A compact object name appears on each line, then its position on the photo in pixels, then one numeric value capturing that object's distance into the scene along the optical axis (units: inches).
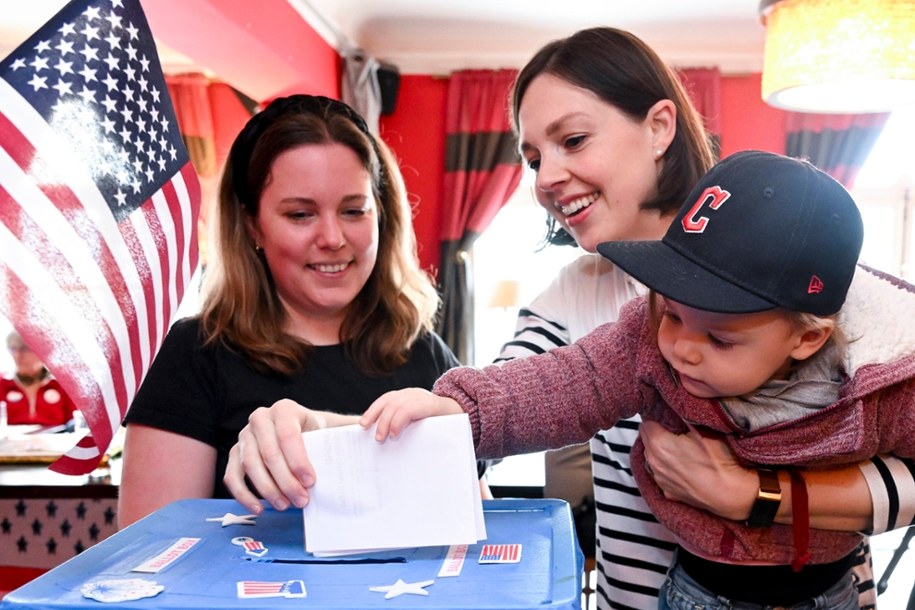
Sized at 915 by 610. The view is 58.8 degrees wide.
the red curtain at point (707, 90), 223.8
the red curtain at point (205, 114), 233.5
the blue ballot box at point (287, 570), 24.6
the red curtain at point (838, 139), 219.8
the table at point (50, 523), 105.6
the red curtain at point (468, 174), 230.5
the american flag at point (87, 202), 47.3
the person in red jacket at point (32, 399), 147.5
